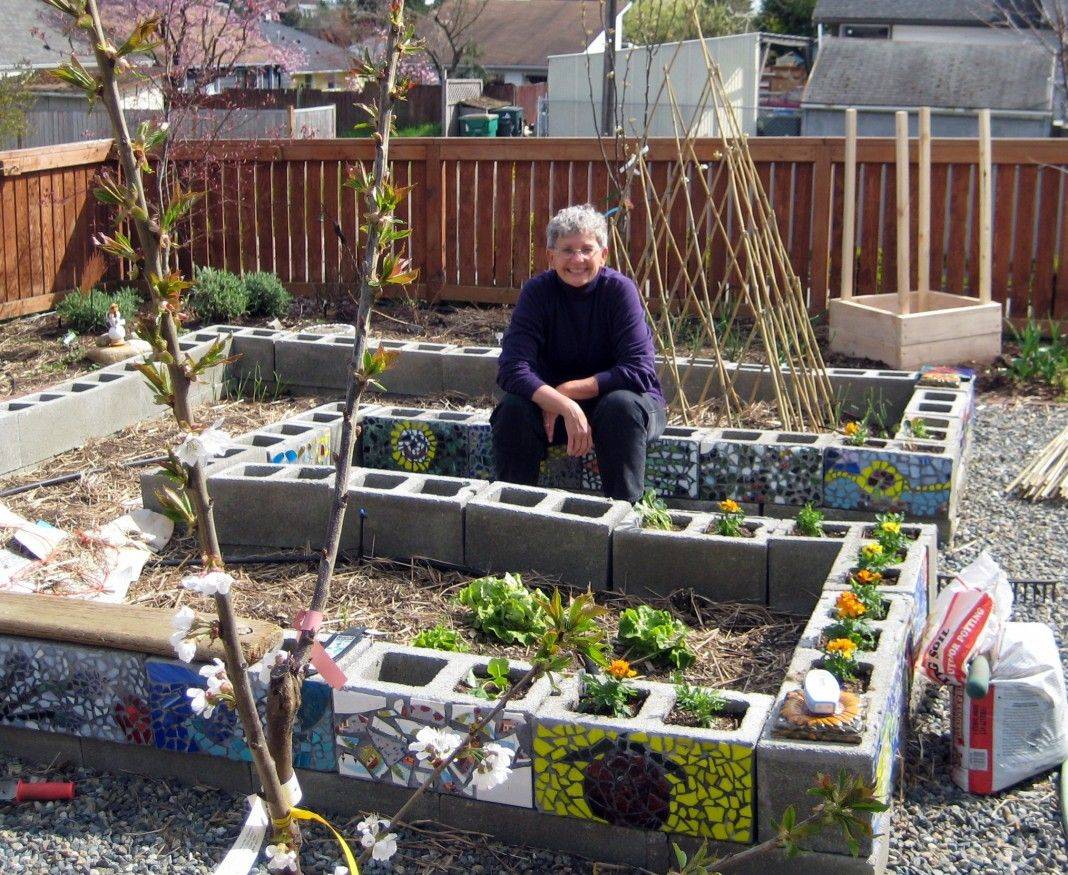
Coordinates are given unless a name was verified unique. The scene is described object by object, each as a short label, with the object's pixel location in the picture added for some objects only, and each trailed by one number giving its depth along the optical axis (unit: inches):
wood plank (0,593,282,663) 123.5
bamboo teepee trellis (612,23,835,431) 220.7
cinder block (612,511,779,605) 156.0
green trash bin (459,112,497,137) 1002.1
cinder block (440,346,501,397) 247.9
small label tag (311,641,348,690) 80.1
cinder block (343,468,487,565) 167.2
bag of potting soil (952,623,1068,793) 122.3
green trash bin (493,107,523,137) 994.7
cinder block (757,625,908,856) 102.7
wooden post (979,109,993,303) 285.1
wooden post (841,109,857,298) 277.5
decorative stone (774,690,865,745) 103.8
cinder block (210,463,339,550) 175.0
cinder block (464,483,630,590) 159.5
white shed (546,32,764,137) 871.7
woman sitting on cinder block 181.0
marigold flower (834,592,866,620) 125.6
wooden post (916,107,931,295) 279.4
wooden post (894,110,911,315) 270.5
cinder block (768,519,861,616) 152.7
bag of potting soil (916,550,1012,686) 129.4
